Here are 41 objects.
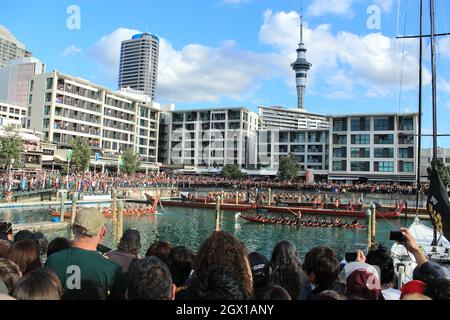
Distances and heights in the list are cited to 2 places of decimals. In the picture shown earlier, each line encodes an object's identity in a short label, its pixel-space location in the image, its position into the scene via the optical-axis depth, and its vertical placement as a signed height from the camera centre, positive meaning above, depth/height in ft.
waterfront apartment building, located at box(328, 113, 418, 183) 236.63 +27.44
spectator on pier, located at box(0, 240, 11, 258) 17.82 -3.43
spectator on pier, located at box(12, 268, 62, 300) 10.82 -3.23
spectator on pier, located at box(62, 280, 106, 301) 12.98 -3.96
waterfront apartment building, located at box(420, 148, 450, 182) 340.02 +34.08
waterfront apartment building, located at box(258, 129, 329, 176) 287.48 +31.21
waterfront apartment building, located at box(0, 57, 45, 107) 267.18 +73.84
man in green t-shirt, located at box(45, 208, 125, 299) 13.55 -3.16
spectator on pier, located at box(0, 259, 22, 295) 13.95 -3.76
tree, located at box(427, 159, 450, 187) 217.79 +10.94
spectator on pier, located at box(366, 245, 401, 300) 18.99 -4.30
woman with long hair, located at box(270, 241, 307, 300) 15.78 -3.60
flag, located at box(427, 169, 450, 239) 31.50 -1.20
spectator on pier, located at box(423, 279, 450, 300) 13.09 -3.48
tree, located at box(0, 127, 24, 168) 160.35 +11.95
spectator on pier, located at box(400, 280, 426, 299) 13.69 -3.56
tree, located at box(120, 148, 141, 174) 253.65 +12.85
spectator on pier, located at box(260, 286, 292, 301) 11.41 -3.33
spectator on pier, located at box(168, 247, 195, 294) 17.75 -3.99
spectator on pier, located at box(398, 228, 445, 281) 17.30 -3.48
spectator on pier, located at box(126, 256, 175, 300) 11.91 -3.21
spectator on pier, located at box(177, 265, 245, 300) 11.85 -3.32
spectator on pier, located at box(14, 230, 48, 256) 23.97 -3.93
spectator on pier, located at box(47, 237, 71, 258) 20.90 -3.69
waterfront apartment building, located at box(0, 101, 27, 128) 276.60 +50.49
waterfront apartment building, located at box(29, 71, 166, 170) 241.55 +45.97
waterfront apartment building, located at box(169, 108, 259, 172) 315.78 +39.58
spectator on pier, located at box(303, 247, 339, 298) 15.67 -3.45
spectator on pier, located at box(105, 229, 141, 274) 19.22 -3.49
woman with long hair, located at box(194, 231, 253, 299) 13.25 -2.66
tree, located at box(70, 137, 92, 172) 212.23 +13.58
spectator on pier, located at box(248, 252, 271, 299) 16.67 -3.82
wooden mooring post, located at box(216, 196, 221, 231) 87.89 -6.34
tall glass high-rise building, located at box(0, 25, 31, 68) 619.67 +222.76
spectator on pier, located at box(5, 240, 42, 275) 16.57 -3.50
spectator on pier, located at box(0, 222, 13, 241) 27.34 -4.02
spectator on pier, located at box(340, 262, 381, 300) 13.41 -3.39
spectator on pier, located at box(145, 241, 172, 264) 19.88 -3.61
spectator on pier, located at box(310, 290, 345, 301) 11.25 -3.30
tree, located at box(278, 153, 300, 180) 261.65 +13.04
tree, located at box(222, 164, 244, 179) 272.92 +9.51
